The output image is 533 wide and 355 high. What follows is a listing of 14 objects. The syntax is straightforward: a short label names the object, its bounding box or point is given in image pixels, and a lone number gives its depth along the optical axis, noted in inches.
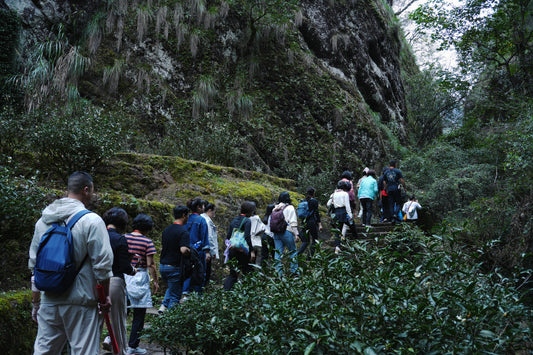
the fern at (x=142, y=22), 591.5
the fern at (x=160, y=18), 613.2
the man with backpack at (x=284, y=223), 283.1
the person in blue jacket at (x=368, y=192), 418.6
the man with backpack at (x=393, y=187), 408.2
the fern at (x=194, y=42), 626.8
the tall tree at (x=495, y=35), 555.5
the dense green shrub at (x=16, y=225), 201.2
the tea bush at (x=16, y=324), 155.7
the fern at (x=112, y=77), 536.7
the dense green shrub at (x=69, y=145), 308.5
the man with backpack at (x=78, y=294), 115.4
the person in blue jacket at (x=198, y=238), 237.5
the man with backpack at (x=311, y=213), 313.4
